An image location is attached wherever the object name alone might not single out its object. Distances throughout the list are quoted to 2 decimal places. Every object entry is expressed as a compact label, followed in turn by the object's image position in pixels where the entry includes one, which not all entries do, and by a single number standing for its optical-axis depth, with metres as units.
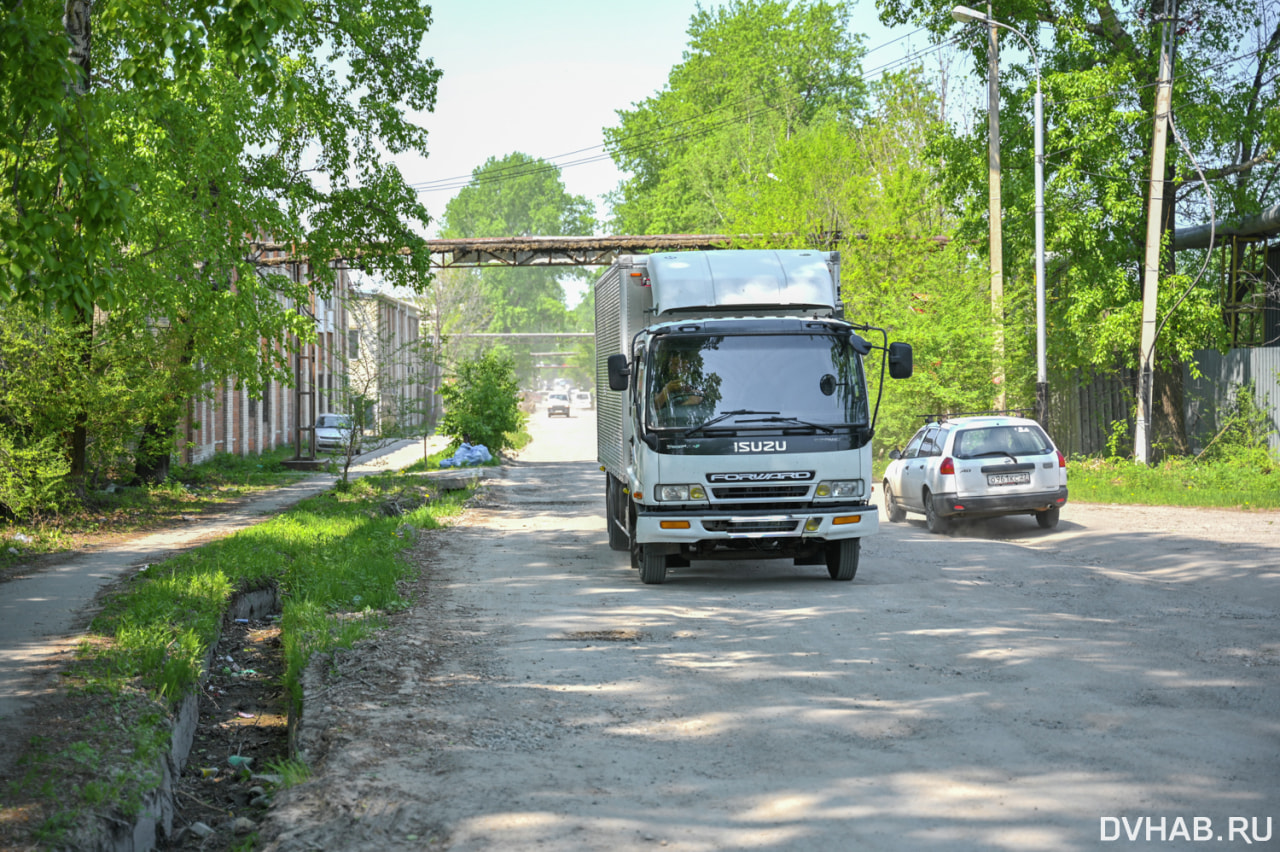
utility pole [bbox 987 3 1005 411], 25.33
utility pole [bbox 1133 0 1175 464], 23.62
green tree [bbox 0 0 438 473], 8.34
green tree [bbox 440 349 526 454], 37.78
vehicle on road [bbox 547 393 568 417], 91.81
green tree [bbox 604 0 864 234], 61.22
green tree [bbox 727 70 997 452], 26.47
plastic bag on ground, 35.19
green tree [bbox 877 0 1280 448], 25.34
